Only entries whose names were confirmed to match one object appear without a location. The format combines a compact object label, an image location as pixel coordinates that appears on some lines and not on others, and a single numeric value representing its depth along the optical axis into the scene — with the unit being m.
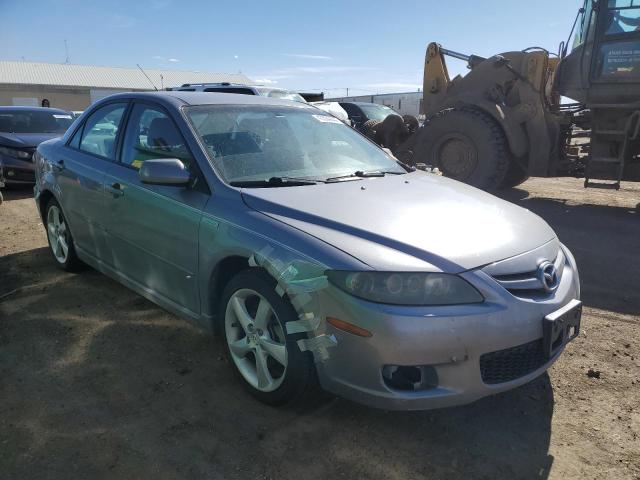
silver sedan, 2.23
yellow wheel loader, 7.41
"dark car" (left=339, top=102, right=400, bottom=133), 13.84
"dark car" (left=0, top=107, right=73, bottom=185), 8.96
